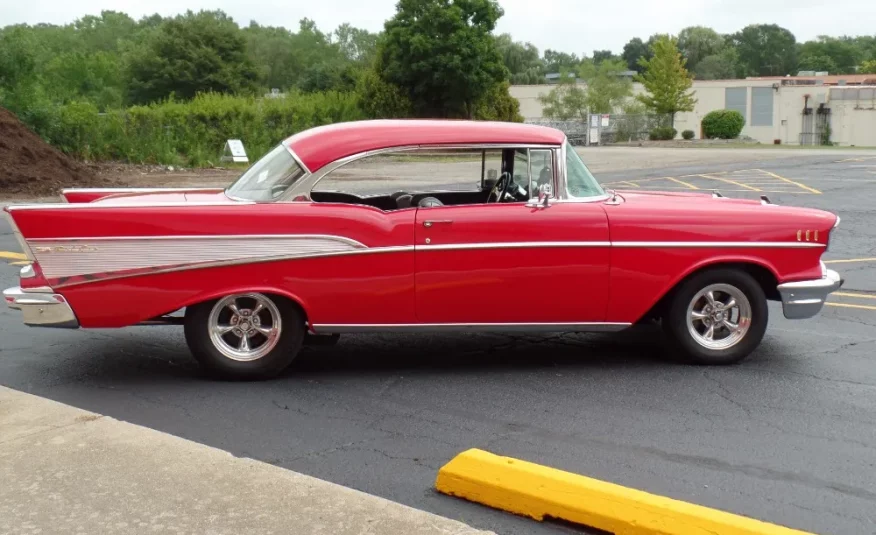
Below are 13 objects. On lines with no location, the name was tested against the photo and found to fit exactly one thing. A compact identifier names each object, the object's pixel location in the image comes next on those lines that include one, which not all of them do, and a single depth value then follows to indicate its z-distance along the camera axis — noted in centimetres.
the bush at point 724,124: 5919
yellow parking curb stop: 369
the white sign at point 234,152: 3094
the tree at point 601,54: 16700
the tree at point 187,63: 6788
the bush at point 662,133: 5822
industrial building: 6775
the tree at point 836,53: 14288
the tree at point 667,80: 6031
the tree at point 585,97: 6525
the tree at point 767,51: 14462
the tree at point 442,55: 4334
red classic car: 582
